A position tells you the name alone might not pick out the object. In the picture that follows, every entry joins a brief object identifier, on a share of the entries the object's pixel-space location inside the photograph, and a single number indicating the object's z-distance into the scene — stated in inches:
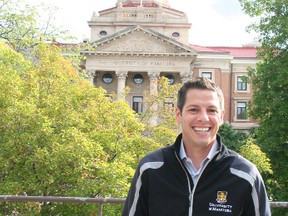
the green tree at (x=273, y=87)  986.7
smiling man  114.7
